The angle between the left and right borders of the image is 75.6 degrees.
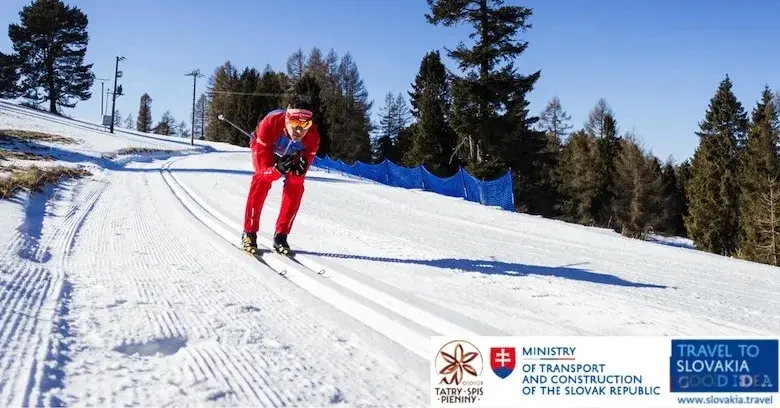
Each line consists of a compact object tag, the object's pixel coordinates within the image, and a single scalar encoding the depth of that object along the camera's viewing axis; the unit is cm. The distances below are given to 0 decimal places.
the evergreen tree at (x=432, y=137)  4444
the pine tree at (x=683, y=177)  5977
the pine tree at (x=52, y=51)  5644
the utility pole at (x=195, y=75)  5625
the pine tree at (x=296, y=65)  6197
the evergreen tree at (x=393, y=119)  6656
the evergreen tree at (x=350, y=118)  5488
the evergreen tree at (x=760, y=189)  2927
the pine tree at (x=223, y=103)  7085
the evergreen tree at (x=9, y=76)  5806
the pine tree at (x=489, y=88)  2756
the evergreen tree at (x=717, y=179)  3994
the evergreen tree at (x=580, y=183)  4812
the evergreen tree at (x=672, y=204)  4921
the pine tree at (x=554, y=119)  6152
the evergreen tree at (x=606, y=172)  4909
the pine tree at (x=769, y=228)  2816
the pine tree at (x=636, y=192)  4551
